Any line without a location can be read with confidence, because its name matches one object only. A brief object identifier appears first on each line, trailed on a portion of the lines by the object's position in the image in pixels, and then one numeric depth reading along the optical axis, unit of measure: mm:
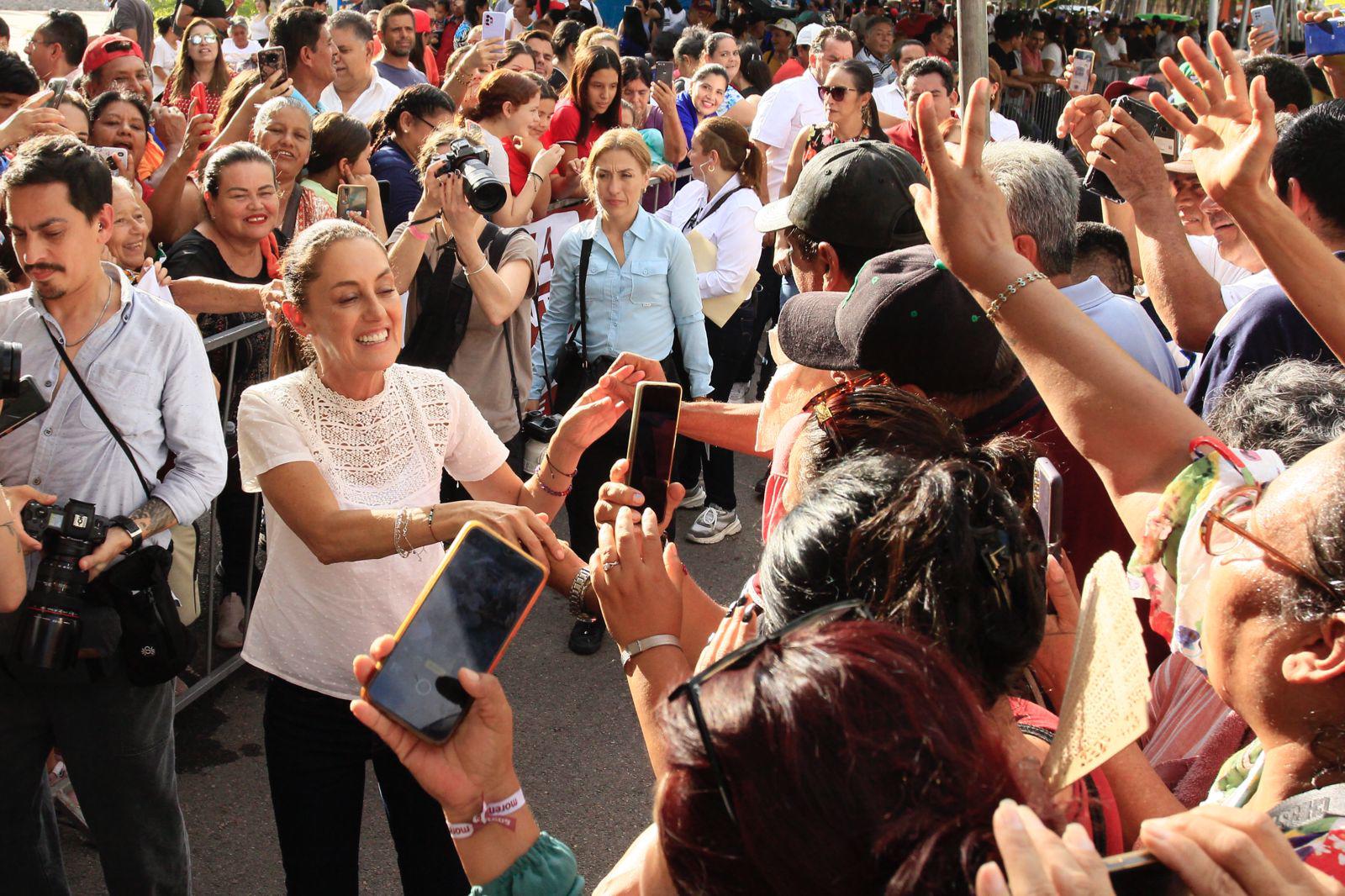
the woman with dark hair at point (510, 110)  6109
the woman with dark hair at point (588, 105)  6957
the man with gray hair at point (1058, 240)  2734
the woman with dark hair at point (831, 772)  1061
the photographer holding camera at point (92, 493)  2645
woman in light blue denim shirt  5012
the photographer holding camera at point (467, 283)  4391
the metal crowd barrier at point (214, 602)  3914
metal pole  4605
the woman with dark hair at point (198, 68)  6848
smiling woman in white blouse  2559
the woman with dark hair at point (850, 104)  6832
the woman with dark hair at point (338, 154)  5281
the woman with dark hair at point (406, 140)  5613
